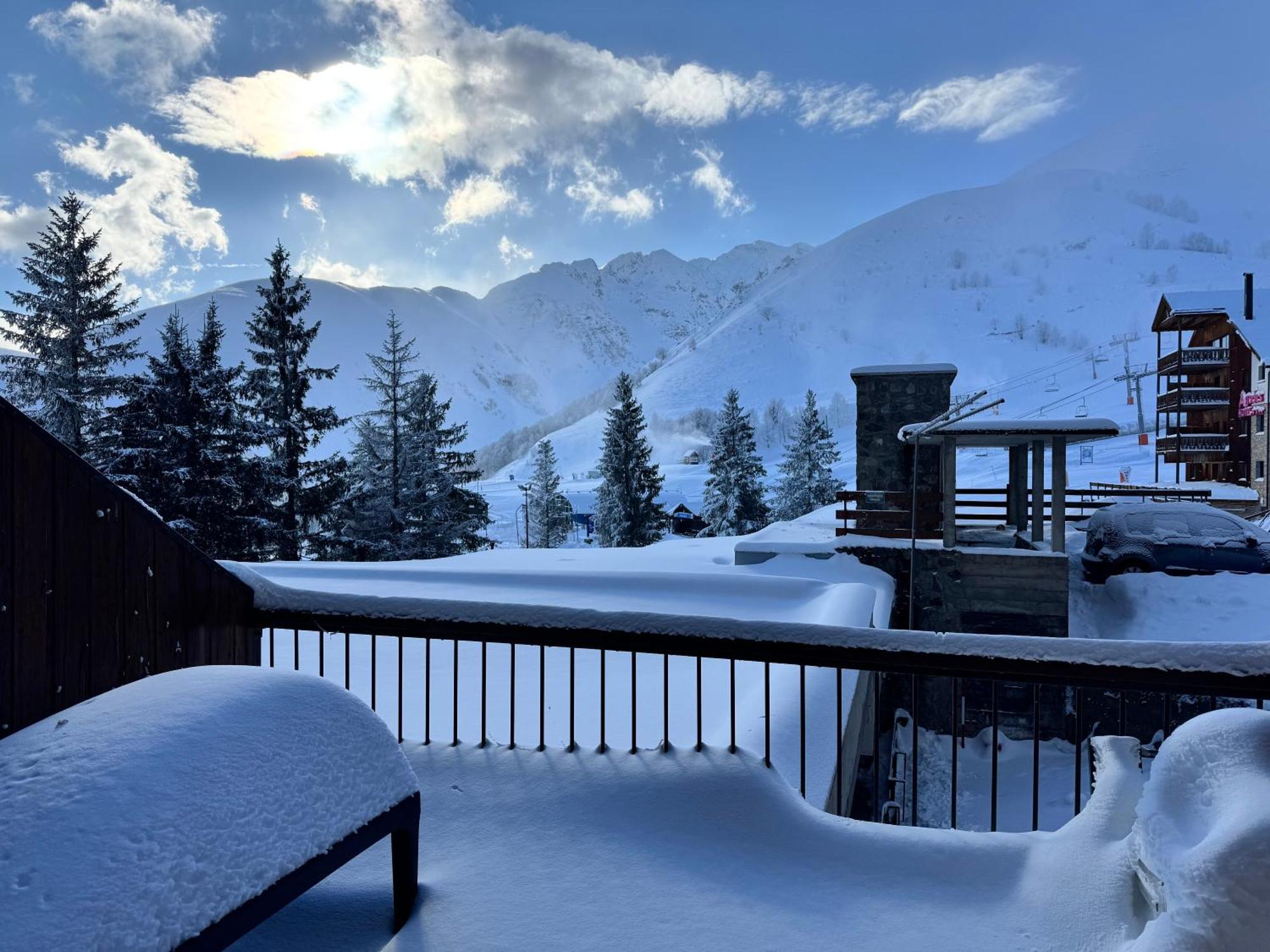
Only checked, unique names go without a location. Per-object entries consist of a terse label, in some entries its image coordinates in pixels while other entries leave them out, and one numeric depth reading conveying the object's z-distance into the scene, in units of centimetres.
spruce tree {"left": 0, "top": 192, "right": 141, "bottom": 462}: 2006
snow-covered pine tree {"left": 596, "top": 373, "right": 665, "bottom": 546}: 3528
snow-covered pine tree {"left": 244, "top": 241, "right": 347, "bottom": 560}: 2273
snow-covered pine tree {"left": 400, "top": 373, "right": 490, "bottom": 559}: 2553
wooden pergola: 1162
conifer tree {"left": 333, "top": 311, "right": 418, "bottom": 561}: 2484
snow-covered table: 149
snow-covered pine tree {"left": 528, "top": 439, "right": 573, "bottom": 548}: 4741
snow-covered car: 1260
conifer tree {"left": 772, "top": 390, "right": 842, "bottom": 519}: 3962
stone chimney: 1433
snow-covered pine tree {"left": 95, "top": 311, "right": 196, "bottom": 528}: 1938
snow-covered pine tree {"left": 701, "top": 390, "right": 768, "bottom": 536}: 3603
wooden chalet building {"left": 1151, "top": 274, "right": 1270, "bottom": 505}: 2964
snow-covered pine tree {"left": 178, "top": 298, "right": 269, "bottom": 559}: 2000
